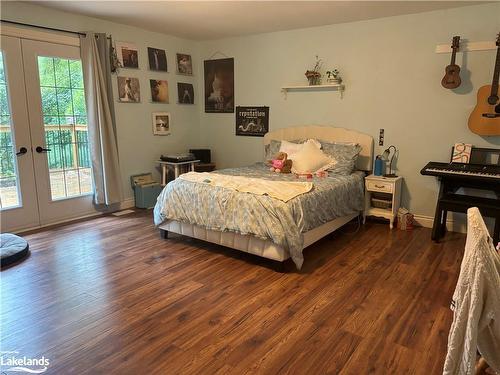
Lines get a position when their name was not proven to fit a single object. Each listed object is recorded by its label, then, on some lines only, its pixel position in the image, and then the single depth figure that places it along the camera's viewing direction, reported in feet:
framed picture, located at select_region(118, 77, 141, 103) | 16.16
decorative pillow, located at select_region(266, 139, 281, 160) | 16.10
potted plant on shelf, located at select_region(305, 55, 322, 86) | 15.82
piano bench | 11.30
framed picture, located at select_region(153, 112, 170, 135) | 17.87
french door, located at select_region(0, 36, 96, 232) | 12.97
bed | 10.02
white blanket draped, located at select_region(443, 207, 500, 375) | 4.52
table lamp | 14.70
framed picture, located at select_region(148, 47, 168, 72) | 17.21
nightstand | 13.93
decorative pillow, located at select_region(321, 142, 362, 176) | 14.15
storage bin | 16.97
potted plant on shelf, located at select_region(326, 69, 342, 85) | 15.34
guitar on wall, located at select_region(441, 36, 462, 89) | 12.73
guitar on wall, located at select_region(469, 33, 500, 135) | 12.21
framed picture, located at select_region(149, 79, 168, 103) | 17.52
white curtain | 14.71
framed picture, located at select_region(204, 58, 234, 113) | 18.74
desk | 17.43
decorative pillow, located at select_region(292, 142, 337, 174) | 14.06
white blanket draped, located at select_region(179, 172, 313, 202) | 10.51
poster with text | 17.97
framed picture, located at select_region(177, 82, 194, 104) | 18.86
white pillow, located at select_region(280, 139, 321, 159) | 15.08
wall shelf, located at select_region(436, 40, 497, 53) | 12.37
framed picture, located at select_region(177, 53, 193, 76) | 18.62
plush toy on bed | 14.25
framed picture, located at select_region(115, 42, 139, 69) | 15.92
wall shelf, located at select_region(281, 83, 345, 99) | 15.46
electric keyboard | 11.54
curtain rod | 12.65
